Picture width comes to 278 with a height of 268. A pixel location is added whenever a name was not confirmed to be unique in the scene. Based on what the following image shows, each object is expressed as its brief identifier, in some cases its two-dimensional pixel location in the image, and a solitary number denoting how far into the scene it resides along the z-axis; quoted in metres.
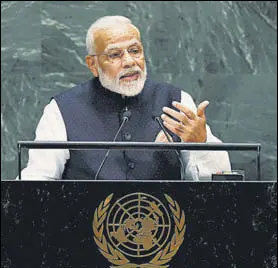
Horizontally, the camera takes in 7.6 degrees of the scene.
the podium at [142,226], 7.46
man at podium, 9.82
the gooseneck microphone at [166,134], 8.75
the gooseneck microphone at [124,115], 9.01
